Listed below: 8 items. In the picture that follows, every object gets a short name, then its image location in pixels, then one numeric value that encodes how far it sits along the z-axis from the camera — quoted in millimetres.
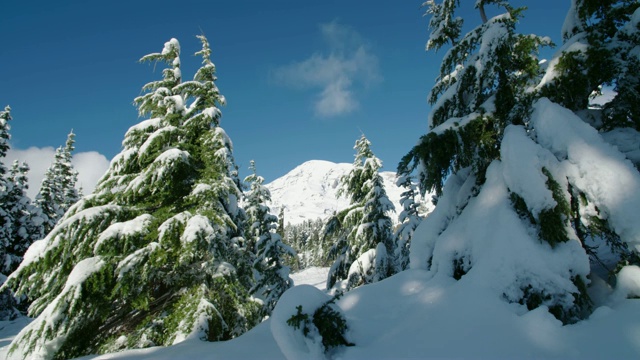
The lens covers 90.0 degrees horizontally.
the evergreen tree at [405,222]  18047
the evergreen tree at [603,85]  3992
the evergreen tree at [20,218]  28109
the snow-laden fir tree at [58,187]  31641
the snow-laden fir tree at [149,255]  7168
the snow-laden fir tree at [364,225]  16109
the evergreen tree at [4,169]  25297
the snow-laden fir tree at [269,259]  19323
